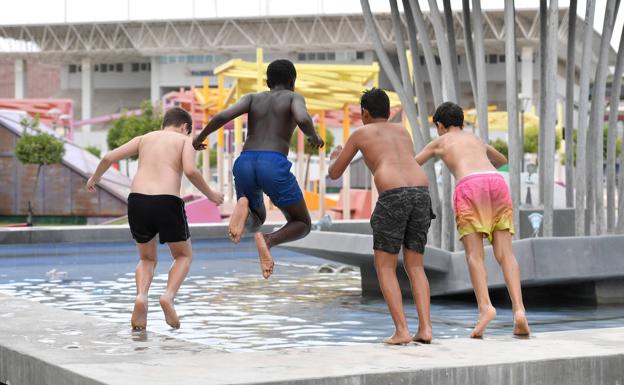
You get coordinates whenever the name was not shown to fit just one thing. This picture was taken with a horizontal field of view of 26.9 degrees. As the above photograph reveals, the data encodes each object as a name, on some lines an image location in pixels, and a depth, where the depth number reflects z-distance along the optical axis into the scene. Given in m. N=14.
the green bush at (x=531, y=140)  58.43
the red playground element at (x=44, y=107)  46.66
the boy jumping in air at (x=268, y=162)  7.21
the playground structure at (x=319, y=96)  27.44
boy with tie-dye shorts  7.70
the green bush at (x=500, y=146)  54.56
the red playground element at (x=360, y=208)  29.06
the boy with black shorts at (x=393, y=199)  7.07
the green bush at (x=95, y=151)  62.62
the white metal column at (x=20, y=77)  94.94
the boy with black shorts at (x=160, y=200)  8.09
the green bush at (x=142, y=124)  45.32
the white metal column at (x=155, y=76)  96.44
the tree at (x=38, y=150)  28.41
